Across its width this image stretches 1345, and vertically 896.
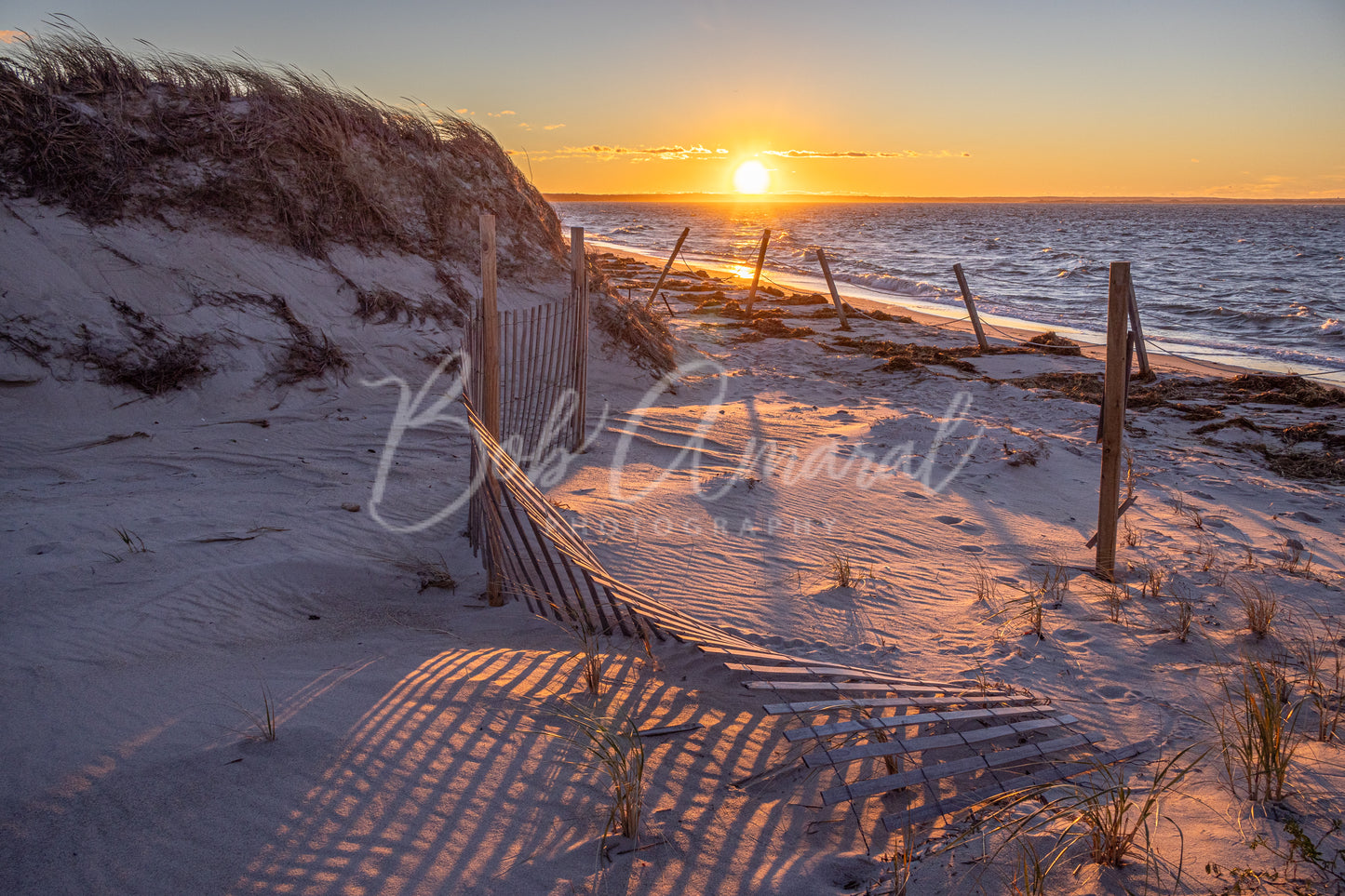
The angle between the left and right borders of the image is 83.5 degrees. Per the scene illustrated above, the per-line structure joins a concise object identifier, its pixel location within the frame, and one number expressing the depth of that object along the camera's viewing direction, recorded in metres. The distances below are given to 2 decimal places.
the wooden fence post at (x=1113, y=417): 4.27
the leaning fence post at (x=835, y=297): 15.27
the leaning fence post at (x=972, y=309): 13.14
